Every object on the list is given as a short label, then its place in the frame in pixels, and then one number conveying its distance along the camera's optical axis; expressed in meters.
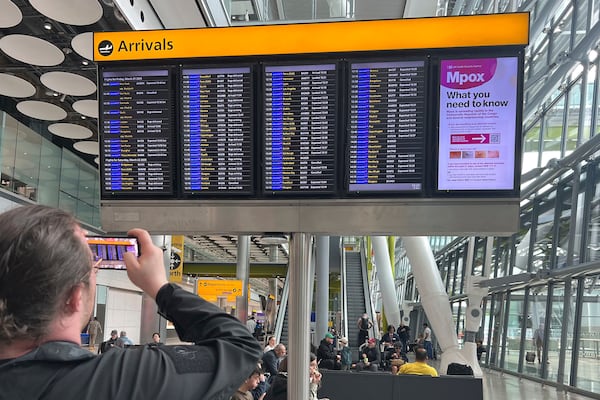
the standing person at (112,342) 13.96
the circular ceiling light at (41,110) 18.52
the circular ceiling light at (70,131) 20.79
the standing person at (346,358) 13.80
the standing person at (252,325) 24.99
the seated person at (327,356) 11.41
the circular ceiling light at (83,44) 12.07
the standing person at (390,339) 17.50
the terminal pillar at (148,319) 15.24
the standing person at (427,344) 21.47
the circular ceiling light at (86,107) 17.66
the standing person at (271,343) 12.61
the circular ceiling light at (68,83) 15.36
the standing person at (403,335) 21.59
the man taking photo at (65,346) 0.95
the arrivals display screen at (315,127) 4.25
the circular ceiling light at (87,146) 23.36
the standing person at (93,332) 20.17
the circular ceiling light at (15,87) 16.28
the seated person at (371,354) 14.38
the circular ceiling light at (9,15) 10.97
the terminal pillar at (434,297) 15.16
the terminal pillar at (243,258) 28.02
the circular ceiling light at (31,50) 13.06
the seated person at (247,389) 4.67
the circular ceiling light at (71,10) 10.35
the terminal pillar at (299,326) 4.28
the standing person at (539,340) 17.08
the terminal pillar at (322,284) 20.45
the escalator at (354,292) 24.58
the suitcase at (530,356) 17.69
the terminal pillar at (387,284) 26.73
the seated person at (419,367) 8.53
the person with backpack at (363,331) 18.06
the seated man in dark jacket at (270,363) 8.34
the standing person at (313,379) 6.48
